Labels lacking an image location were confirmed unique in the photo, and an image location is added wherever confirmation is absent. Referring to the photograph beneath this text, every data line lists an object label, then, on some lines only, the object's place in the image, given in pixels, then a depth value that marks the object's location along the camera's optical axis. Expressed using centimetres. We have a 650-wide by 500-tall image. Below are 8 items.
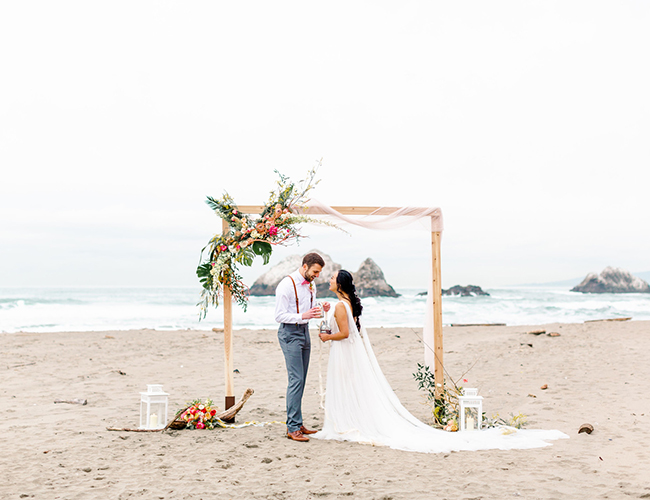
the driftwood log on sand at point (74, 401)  778
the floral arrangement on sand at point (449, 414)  626
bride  584
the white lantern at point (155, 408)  621
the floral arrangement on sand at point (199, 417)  634
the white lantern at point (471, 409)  611
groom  574
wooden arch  669
